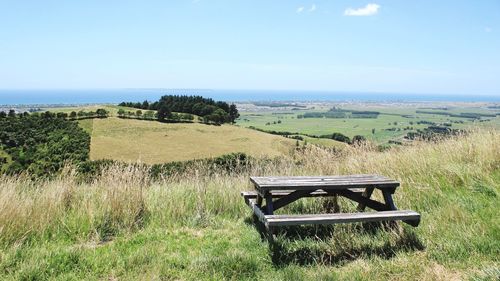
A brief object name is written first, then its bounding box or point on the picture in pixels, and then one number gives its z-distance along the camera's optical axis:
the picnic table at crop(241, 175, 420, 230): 4.27
